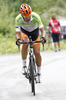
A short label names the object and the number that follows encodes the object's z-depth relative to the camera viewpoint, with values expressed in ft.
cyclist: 39.09
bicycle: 37.25
